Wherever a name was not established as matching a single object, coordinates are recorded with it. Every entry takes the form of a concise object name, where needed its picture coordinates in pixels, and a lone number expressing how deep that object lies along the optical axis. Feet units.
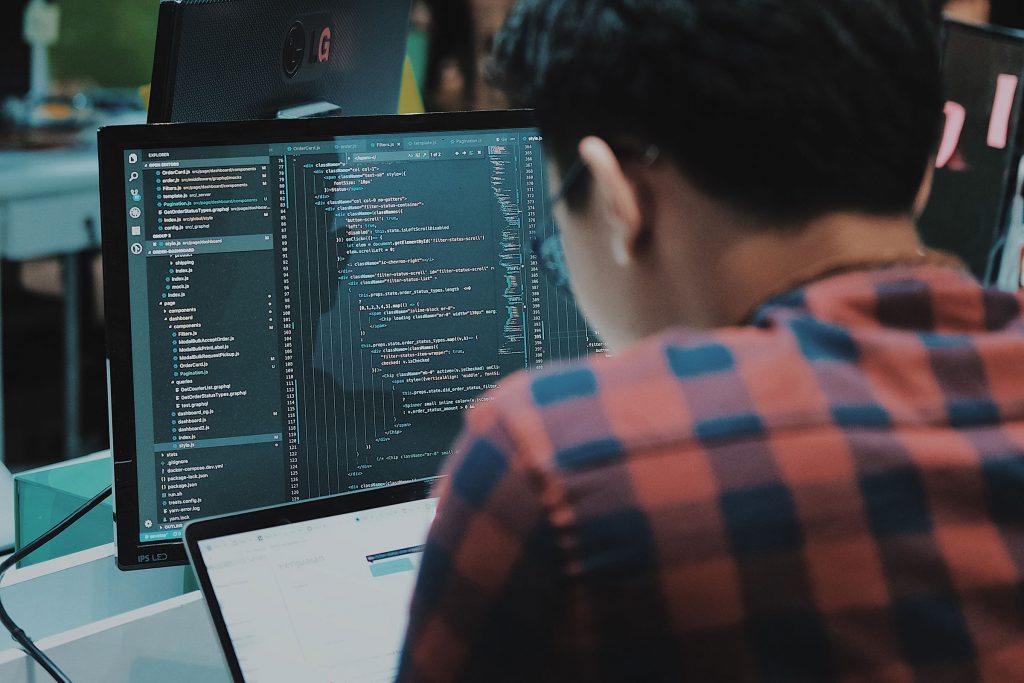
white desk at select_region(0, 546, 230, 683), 5.56
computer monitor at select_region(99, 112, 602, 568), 5.63
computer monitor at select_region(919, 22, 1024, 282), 7.51
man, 4.38
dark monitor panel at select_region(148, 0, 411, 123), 6.16
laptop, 5.33
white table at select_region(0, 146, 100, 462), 14.03
